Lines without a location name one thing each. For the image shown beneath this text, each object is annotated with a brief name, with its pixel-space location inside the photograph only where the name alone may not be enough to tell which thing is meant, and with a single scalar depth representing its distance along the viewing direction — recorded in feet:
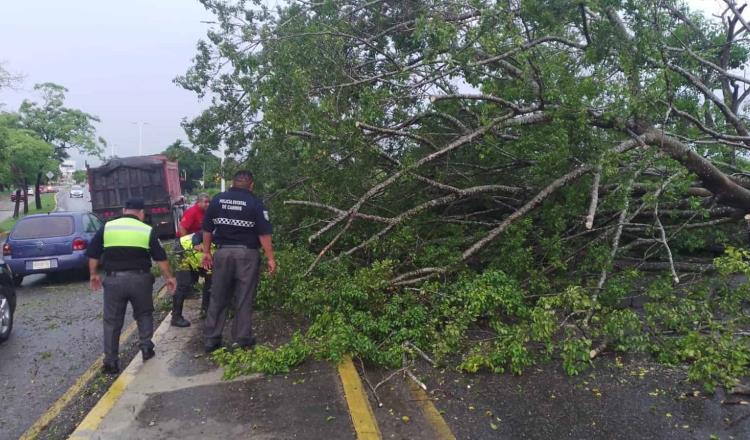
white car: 186.91
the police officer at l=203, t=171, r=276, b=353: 17.81
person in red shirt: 23.94
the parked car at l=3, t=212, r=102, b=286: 34.35
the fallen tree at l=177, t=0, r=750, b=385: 16.84
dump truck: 58.80
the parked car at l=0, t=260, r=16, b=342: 22.38
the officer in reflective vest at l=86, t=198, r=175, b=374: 17.58
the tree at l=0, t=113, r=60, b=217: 98.73
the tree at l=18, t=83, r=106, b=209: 128.67
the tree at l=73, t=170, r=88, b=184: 262.26
